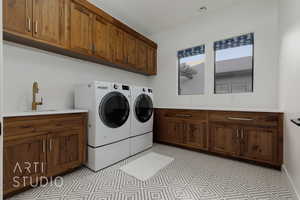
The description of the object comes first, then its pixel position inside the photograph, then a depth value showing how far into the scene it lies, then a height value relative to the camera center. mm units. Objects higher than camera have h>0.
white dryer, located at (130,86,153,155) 2477 -403
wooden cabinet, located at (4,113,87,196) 1330 -544
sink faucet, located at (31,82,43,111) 1857 +43
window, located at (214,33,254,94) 2611 +669
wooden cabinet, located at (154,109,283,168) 1992 -570
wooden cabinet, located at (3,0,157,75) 1542 +926
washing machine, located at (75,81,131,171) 1911 -315
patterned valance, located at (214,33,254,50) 2576 +1093
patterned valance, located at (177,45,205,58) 3082 +1067
